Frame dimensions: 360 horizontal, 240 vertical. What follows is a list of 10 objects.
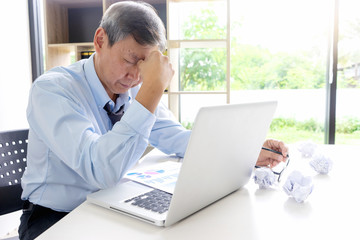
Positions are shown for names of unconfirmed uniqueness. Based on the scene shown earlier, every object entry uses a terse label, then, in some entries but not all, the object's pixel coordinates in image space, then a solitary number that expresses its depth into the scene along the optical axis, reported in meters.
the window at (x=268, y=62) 2.74
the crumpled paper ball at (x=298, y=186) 0.84
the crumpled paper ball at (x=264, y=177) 0.95
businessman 0.90
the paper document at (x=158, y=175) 0.92
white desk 0.66
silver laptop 0.65
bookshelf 2.73
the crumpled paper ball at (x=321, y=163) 1.12
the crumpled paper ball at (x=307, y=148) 1.35
